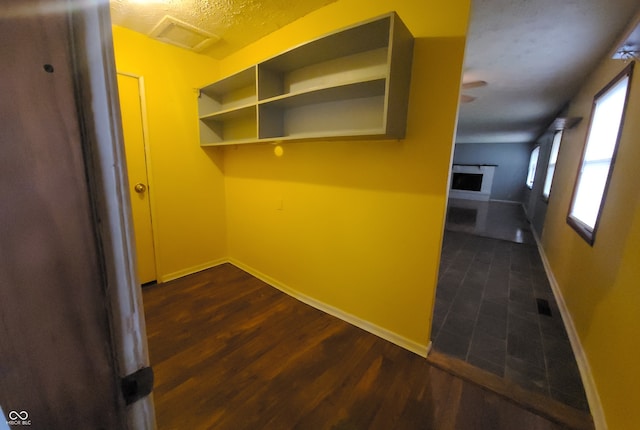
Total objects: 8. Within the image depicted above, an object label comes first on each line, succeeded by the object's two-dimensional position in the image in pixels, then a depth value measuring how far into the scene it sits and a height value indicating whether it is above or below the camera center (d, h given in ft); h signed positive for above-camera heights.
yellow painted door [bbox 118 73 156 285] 7.64 -0.36
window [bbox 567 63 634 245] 6.15 +0.60
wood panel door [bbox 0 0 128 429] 0.93 -0.31
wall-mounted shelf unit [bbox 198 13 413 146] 4.74 +1.77
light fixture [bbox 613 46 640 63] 4.38 +2.20
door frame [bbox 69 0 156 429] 1.10 -0.09
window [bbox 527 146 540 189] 25.27 +1.10
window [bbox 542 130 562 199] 14.11 +0.63
